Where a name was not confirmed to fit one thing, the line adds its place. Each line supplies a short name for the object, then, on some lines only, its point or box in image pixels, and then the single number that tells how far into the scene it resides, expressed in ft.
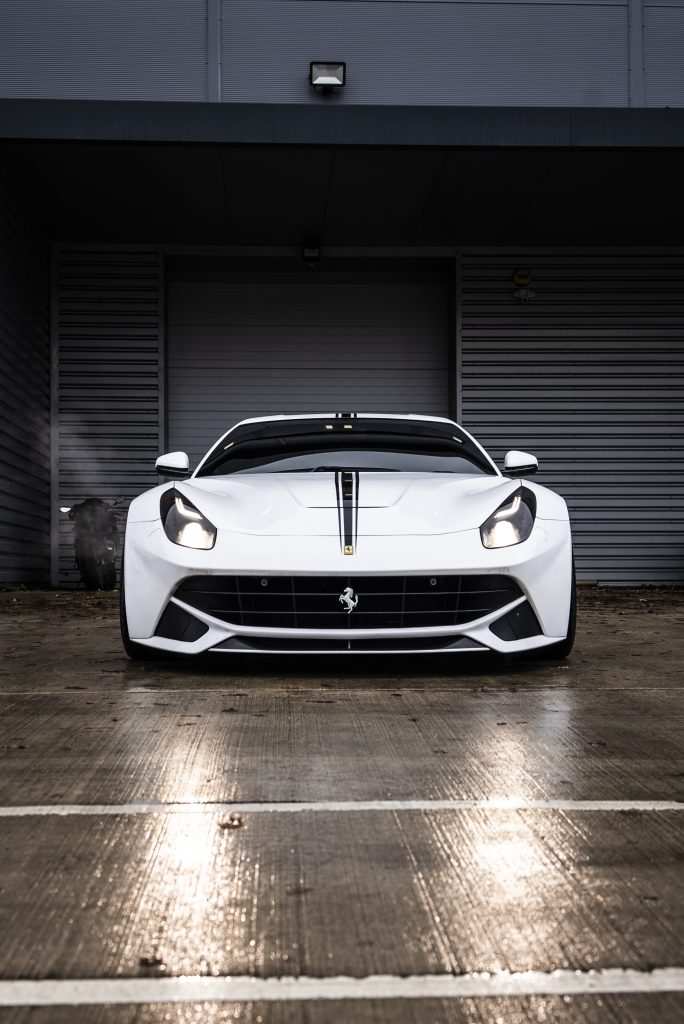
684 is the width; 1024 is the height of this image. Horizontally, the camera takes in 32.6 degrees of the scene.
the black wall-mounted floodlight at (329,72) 36.55
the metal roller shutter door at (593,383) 41.37
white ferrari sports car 13.61
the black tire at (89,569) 37.76
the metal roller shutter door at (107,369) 40.78
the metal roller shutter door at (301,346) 42.16
